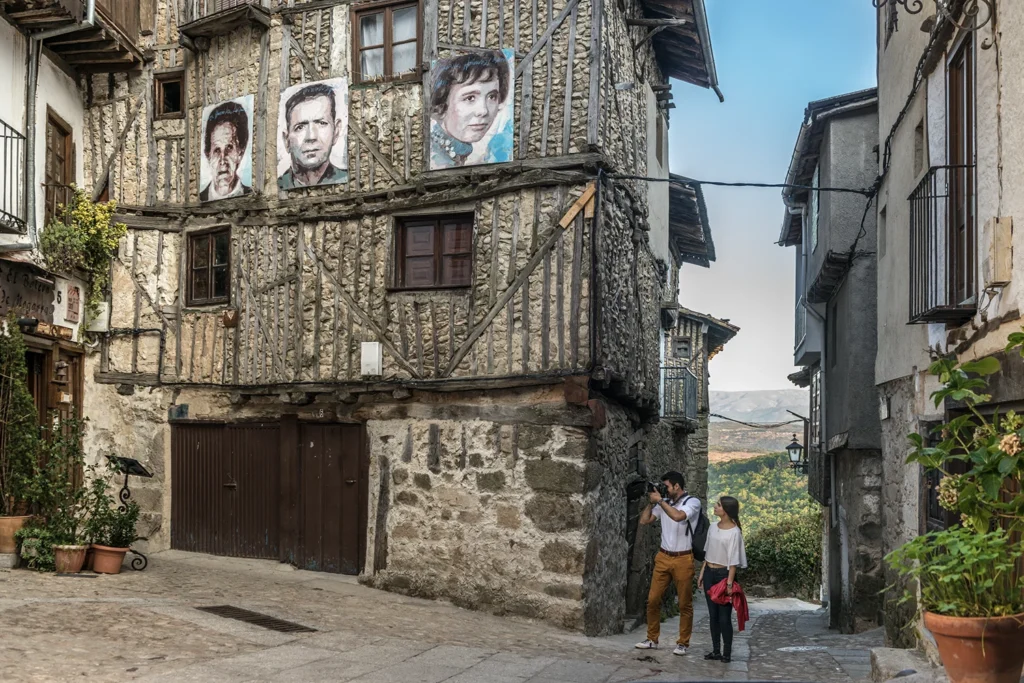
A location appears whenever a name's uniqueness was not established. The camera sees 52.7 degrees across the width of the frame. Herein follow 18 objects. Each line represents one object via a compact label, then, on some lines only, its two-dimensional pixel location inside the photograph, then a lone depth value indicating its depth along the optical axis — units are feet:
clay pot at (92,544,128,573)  34.04
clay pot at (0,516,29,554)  33.35
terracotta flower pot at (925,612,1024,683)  14.51
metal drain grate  27.48
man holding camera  28.58
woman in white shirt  27.48
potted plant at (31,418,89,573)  33.32
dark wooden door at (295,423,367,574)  37.55
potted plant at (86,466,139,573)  34.06
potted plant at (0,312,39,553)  34.04
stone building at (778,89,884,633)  40.34
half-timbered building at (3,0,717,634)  33.32
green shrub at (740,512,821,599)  72.79
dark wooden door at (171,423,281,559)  39.83
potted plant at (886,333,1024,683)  14.52
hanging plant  38.17
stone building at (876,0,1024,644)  18.67
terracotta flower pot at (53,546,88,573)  33.19
